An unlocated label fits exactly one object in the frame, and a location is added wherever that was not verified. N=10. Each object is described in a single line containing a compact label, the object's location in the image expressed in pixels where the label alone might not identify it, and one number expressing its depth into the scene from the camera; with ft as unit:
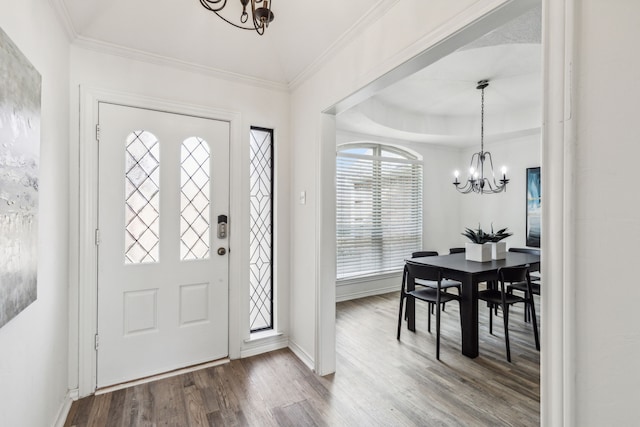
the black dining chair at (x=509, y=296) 8.75
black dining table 8.77
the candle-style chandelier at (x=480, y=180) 12.17
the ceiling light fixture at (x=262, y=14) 4.34
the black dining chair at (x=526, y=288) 11.04
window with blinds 14.42
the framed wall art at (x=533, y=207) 15.01
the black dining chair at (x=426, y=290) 8.86
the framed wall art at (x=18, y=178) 3.68
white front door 7.18
